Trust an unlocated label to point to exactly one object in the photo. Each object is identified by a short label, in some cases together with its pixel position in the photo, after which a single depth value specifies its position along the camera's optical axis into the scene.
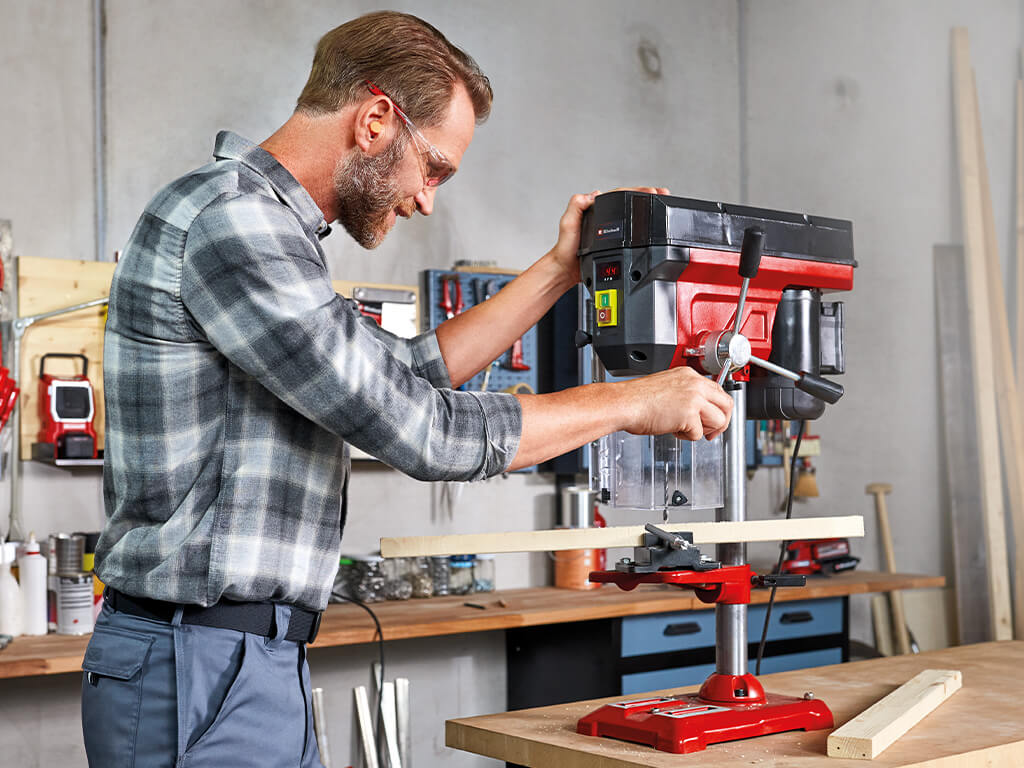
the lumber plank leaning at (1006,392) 3.83
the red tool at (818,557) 3.99
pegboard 3.77
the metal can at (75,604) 2.96
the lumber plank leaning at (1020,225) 3.91
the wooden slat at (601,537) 1.53
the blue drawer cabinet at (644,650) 3.42
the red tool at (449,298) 3.75
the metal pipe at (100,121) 3.29
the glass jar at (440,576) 3.70
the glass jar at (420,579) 3.64
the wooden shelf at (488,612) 2.64
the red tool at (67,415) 3.05
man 1.31
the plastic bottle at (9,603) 2.92
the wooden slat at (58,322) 3.14
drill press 1.62
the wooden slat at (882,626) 4.19
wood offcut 1.48
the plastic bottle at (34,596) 2.96
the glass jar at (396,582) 3.57
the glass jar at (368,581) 3.51
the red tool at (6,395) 2.95
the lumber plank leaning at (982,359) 3.87
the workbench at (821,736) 1.49
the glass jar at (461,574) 3.73
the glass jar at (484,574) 3.81
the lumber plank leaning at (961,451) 4.09
